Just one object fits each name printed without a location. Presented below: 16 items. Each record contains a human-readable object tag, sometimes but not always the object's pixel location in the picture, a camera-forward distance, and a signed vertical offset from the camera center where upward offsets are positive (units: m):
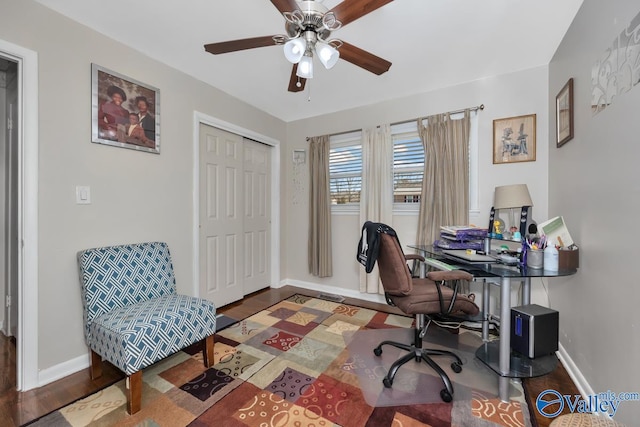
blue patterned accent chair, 1.48 -0.67
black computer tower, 1.63 -0.76
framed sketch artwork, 2.45 +0.70
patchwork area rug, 1.44 -1.14
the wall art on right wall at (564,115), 1.87 +0.73
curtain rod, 2.63 +1.05
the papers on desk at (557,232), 1.83 -0.15
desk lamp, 2.25 +0.09
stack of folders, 2.38 -0.24
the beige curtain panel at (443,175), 2.68 +0.38
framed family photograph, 1.99 +0.81
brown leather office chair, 1.62 -0.55
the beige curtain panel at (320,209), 3.55 +0.03
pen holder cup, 1.79 -0.32
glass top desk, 1.61 -0.84
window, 2.72 +0.53
